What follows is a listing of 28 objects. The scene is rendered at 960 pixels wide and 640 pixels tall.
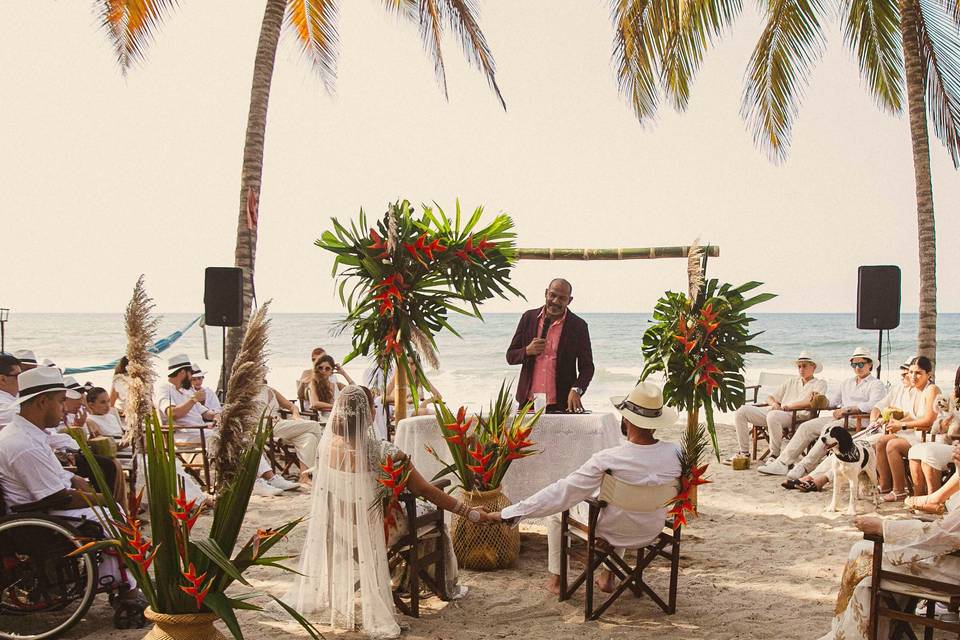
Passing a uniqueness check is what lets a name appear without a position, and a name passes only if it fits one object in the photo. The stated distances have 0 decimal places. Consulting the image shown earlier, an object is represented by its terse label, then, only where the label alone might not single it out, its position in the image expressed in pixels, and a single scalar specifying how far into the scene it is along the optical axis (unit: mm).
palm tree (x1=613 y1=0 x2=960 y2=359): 9883
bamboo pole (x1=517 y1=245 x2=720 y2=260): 8781
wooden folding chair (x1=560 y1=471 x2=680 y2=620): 4281
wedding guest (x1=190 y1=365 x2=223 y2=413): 8227
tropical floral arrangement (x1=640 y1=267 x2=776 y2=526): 6203
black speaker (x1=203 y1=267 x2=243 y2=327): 9000
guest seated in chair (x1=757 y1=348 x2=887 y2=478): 8766
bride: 4148
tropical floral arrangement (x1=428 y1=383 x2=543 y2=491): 4805
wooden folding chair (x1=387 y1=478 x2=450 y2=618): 4371
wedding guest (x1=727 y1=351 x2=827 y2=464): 9359
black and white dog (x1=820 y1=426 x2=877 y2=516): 7023
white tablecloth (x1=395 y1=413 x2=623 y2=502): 5410
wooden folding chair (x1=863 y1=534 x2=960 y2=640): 3363
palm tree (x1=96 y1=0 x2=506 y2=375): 9578
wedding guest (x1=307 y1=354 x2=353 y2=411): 9266
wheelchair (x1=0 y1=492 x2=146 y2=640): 3934
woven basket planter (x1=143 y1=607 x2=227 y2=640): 2799
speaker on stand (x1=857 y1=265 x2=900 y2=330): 9430
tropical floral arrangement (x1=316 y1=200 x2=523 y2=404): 5121
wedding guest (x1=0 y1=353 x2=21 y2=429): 5961
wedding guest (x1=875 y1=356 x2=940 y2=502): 7535
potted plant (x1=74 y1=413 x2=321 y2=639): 2764
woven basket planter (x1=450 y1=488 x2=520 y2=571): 5320
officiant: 6031
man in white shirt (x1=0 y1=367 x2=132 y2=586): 4109
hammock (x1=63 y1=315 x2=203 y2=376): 15756
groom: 4281
